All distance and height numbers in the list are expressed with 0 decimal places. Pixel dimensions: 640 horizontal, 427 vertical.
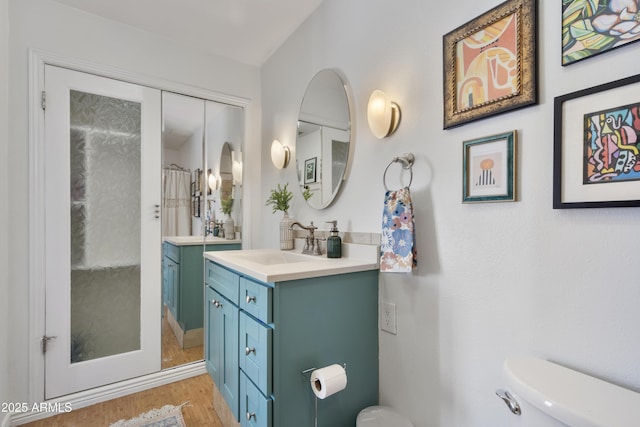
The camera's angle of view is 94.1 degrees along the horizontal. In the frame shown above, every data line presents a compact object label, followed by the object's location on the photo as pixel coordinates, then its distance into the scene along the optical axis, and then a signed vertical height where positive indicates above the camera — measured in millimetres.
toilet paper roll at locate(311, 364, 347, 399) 1124 -647
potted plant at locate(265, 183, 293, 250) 2080 +1
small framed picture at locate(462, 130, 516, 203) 1002 +155
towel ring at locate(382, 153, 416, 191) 1338 +235
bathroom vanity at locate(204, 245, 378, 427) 1183 -550
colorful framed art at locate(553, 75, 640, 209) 761 +180
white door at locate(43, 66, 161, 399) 1886 -125
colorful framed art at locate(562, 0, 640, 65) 770 +509
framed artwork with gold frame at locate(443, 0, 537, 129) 958 +528
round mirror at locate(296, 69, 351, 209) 1729 +461
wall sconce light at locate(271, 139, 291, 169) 2250 +442
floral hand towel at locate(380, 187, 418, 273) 1257 -96
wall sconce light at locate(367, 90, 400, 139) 1410 +469
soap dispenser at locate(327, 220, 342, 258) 1631 -176
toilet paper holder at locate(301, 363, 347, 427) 1233 -700
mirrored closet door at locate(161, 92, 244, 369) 2289 +65
